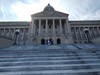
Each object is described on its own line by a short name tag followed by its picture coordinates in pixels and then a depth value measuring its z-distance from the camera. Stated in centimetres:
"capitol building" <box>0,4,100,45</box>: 2404
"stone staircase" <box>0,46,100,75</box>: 302
